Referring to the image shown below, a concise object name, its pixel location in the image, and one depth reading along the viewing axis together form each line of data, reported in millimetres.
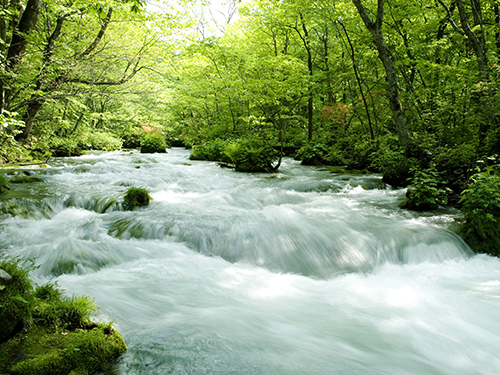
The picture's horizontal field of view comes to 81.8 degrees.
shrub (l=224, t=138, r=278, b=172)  12078
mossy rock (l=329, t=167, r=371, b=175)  11474
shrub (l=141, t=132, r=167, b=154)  20281
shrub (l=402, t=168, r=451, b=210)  6234
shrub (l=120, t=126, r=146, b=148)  26203
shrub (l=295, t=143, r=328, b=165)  14166
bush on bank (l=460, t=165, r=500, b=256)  4652
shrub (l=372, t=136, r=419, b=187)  8453
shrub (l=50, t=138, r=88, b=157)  13992
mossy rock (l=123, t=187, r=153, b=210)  6355
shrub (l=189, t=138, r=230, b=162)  16312
